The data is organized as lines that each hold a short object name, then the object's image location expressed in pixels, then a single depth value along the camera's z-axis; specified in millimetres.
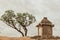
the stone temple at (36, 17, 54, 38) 15667
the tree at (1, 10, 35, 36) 21125
